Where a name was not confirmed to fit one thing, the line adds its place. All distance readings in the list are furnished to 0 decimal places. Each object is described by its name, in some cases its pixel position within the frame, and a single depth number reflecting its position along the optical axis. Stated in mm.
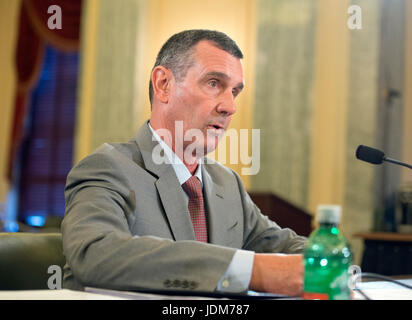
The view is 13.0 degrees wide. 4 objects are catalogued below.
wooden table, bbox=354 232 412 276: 5194
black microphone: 2962
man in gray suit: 2717
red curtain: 8963
